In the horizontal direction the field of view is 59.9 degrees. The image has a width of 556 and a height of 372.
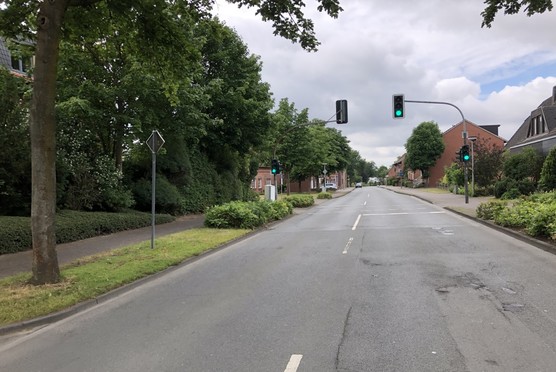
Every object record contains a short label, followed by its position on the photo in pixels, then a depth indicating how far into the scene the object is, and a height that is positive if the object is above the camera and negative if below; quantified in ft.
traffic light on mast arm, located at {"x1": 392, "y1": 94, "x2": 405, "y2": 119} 84.12 +13.00
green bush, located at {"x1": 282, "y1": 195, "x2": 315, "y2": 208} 115.14 -4.49
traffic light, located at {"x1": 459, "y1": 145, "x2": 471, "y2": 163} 97.30 +5.05
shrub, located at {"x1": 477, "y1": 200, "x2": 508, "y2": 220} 59.77 -4.01
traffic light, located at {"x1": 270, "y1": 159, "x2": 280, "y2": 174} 95.83 +3.19
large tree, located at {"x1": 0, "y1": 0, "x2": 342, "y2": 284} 27.58 +10.31
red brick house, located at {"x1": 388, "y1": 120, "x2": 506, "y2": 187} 269.44 +20.66
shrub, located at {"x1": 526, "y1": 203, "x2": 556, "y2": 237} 41.86 -3.96
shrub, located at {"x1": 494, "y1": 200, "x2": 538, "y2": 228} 49.32 -4.05
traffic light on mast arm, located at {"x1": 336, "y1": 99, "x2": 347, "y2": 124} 81.87 +11.83
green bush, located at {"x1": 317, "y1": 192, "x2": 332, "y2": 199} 170.30 -4.97
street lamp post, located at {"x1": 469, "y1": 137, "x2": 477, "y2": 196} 124.77 +0.78
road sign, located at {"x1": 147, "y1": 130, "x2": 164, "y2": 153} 43.04 +3.91
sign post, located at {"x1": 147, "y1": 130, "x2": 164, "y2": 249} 42.98 +3.82
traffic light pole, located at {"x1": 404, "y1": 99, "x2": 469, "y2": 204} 100.61 +15.00
